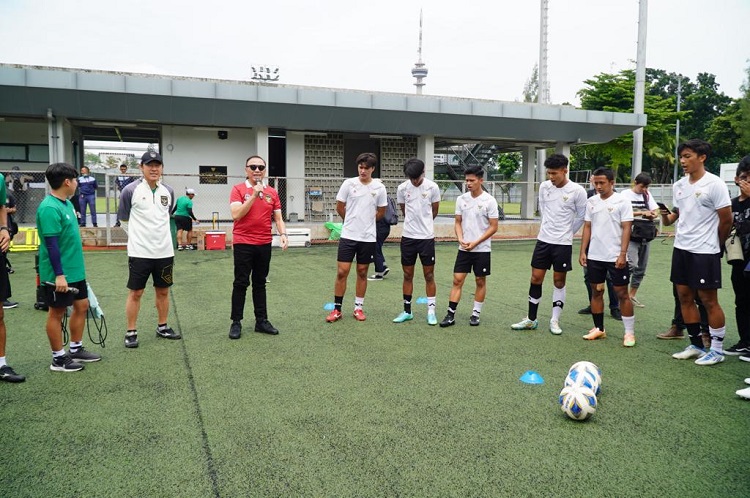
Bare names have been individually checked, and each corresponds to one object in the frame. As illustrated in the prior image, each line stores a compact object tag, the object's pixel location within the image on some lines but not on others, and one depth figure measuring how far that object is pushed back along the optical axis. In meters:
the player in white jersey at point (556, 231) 6.13
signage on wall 18.49
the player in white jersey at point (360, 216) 6.54
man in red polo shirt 5.86
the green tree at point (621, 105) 27.59
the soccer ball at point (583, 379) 3.92
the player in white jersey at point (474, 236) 6.37
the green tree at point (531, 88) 56.66
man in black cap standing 5.50
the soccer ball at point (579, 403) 3.69
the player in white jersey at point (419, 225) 6.54
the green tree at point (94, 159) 77.25
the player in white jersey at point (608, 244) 5.70
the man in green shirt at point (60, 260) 4.45
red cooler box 14.67
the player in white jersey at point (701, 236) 4.89
